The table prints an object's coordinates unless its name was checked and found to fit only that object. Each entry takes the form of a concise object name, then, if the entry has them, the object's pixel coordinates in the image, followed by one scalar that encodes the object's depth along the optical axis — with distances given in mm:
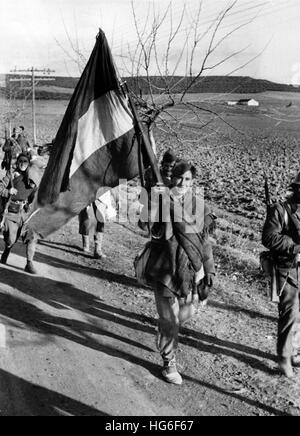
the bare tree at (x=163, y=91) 7078
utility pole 32016
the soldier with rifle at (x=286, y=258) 4906
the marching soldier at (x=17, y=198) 8086
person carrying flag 4754
